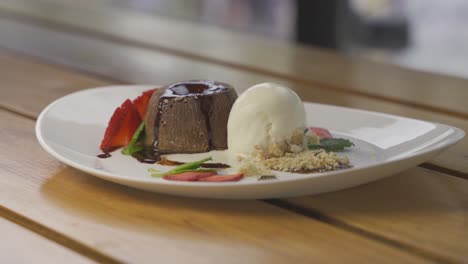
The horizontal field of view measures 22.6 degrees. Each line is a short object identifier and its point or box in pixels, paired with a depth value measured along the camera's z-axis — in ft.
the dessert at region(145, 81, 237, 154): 2.61
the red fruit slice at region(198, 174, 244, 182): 2.33
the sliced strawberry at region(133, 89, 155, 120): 2.72
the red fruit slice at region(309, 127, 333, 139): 2.69
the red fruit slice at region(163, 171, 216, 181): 2.35
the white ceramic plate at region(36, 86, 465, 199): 2.26
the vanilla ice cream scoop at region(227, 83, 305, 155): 2.53
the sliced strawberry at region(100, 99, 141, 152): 2.62
